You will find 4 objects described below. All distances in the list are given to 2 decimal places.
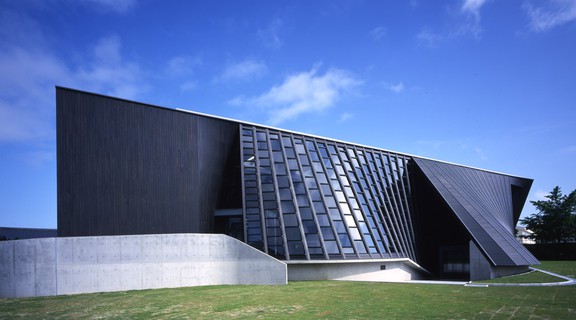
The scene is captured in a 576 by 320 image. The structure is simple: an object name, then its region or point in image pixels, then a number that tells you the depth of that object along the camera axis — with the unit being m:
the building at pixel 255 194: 24.19
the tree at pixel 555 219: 52.81
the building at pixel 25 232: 37.19
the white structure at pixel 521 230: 86.00
